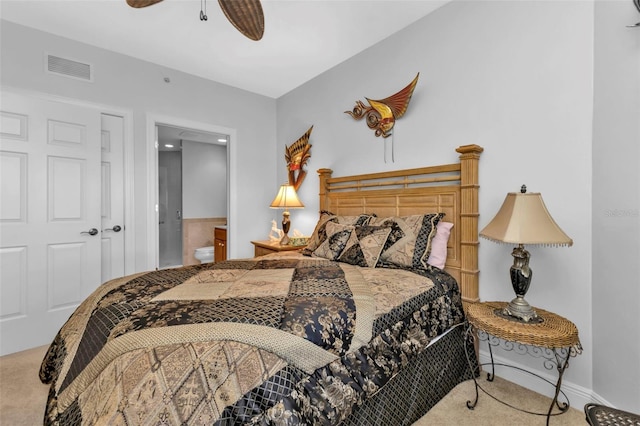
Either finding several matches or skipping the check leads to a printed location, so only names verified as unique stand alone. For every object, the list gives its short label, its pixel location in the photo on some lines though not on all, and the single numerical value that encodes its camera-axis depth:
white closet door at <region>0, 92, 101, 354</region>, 2.46
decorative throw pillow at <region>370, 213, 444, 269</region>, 2.06
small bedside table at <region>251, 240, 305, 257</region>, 3.14
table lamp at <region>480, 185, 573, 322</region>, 1.51
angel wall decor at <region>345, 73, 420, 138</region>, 2.53
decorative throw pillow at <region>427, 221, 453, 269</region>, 2.14
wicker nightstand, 1.41
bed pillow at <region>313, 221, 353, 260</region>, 2.34
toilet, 5.23
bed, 0.90
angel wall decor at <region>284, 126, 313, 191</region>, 3.64
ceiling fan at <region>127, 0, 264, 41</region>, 1.76
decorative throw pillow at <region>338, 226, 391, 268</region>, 2.12
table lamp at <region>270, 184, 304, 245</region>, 3.46
